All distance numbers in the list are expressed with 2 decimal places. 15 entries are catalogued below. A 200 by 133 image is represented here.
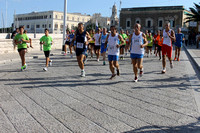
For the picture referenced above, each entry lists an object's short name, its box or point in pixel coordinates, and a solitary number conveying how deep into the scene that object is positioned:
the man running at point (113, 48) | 7.80
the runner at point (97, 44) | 12.93
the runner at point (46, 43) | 9.94
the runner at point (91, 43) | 14.44
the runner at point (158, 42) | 13.49
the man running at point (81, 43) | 8.12
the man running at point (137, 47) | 7.36
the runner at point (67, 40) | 16.42
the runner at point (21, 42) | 9.46
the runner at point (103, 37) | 11.62
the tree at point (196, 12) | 40.49
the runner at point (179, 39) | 13.22
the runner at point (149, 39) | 15.05
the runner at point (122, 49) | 13.41
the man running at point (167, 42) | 9.11
